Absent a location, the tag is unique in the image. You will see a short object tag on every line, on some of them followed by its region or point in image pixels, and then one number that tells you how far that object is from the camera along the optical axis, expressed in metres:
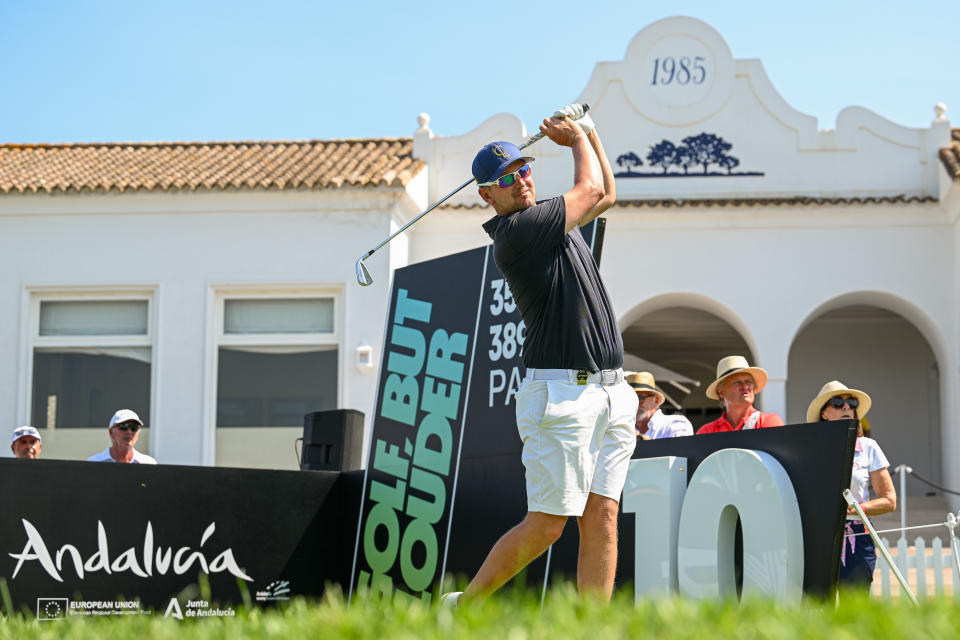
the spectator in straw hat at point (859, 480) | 6.09
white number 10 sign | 4.68
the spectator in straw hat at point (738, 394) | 6.64
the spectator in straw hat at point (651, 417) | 7.59
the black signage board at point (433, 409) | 6.14
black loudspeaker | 7.91
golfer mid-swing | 4.31
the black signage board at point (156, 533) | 6.37
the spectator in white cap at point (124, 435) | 8.47
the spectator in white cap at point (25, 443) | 8.90
